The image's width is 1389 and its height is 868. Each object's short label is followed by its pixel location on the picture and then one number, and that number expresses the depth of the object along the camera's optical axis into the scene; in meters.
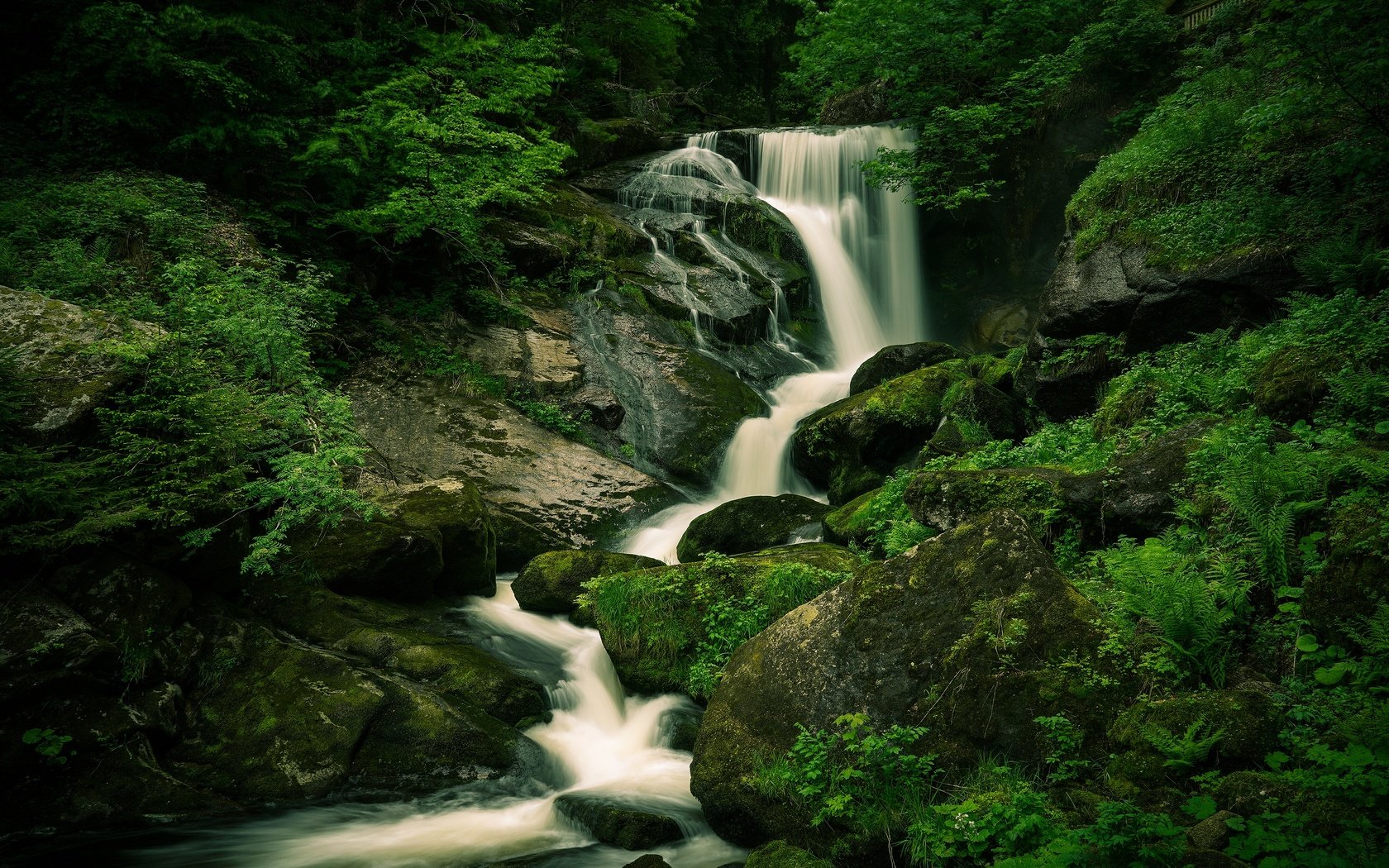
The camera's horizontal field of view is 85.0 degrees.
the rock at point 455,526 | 9.01
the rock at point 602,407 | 13.80
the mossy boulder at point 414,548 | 8.10
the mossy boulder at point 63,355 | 6.19
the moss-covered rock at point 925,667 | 4.55
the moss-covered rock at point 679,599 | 7.35
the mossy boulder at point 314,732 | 6.07
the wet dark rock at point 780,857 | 4.26
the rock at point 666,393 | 13.64
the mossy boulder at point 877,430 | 11.22
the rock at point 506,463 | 11.37
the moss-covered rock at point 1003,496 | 6.44
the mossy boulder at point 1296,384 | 5.87
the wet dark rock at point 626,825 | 5.62
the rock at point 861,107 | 22.66
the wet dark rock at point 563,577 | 9.07
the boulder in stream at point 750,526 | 10.09
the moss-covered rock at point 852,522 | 8.76
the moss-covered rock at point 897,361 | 13.79
